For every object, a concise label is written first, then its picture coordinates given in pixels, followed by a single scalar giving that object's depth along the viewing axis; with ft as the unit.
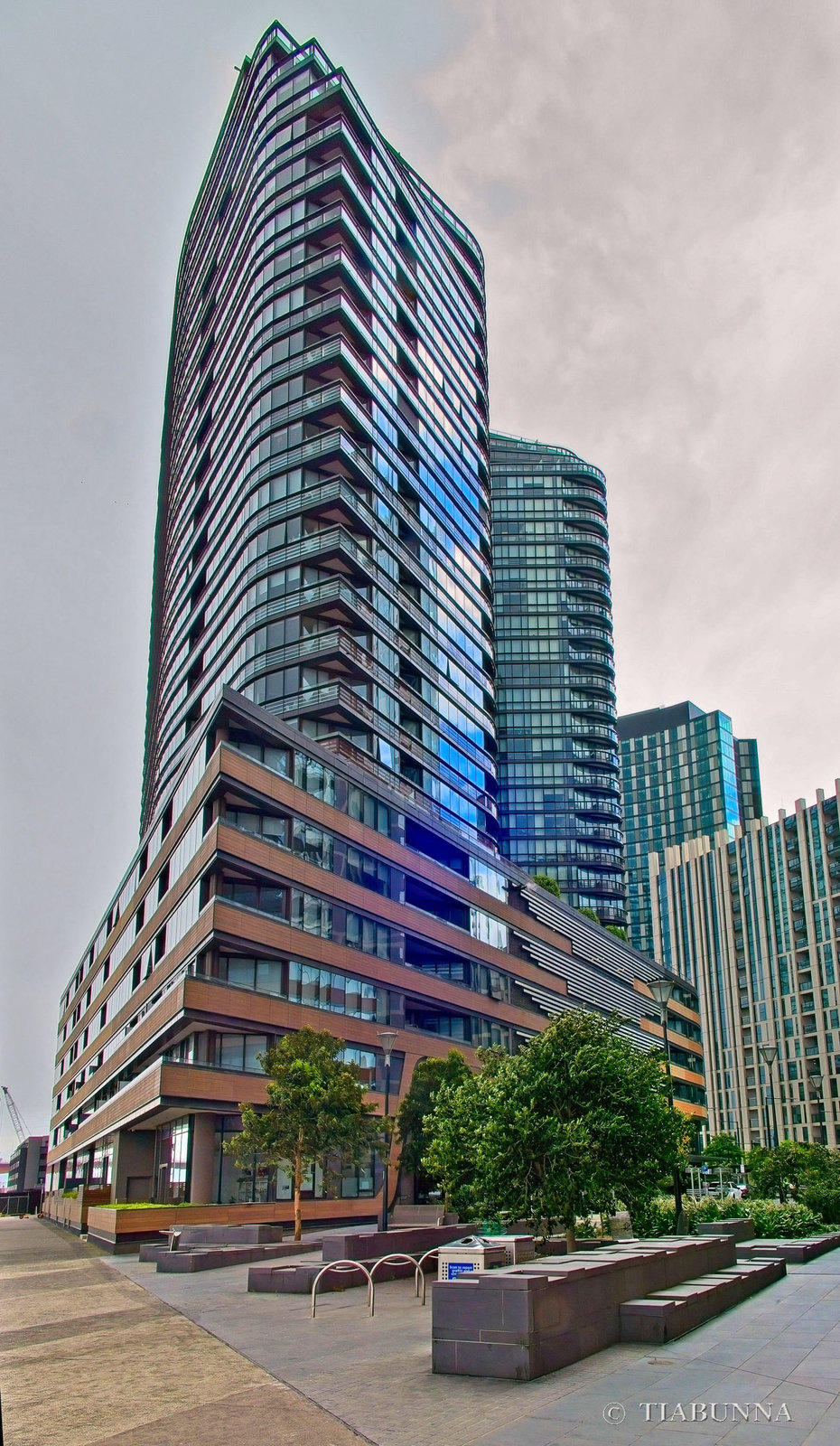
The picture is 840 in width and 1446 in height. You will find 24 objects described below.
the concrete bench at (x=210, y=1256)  94.07
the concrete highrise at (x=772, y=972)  428.15
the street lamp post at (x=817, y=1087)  419.74
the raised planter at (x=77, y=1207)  189.28
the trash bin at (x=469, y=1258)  53.11
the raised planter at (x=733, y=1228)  83.25
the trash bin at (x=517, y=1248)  56.13
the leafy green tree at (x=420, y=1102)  121.90
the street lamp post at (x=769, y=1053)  131.34
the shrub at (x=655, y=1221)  85.81
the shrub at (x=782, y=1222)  98.63
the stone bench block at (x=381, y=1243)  80.48
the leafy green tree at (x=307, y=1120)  108.27
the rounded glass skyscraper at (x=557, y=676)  444.96
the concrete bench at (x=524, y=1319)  40.81
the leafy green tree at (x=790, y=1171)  129.90
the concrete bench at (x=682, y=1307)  47.09
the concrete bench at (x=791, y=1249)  80.94
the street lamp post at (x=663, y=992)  87.40
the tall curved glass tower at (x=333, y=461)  239.91
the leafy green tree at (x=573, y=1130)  66.08
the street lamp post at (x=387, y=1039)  94.53
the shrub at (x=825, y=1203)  121.49
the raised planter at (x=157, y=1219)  130.93
